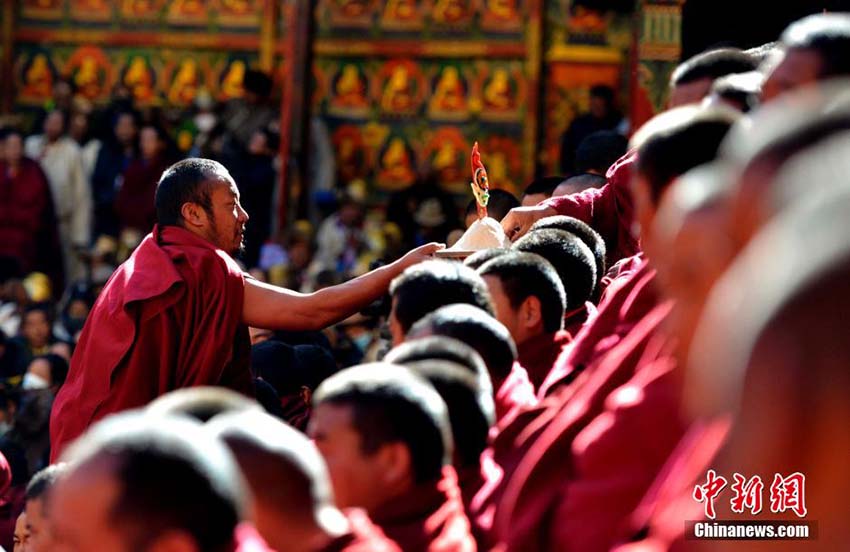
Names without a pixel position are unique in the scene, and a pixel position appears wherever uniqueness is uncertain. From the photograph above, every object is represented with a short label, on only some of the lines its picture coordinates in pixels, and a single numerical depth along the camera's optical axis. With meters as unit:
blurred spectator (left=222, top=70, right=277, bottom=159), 14.06
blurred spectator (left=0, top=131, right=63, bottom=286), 14.17
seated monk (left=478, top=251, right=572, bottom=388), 4.97
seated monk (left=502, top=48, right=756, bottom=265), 6.54
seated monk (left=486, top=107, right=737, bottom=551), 3.45
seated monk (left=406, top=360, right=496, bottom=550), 3.96
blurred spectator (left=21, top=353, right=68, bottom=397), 9.57
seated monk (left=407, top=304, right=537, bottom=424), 4.41
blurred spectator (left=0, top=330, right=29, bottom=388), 10.45
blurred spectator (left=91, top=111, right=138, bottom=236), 14.27
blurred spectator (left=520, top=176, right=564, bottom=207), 7.75
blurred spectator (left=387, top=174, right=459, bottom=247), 13.48
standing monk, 6.04
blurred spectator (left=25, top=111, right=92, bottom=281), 14.46
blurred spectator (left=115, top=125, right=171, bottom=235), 14.09
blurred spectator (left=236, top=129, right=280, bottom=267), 13.67
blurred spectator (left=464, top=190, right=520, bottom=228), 7.88
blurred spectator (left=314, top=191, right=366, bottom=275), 13.07
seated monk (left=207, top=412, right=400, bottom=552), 3.03
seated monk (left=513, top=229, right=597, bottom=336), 5.47
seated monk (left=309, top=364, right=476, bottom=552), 3.45
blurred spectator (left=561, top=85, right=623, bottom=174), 12.73
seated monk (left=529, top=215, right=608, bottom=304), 5.90
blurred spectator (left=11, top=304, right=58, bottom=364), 11.80
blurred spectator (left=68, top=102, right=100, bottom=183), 14.52
